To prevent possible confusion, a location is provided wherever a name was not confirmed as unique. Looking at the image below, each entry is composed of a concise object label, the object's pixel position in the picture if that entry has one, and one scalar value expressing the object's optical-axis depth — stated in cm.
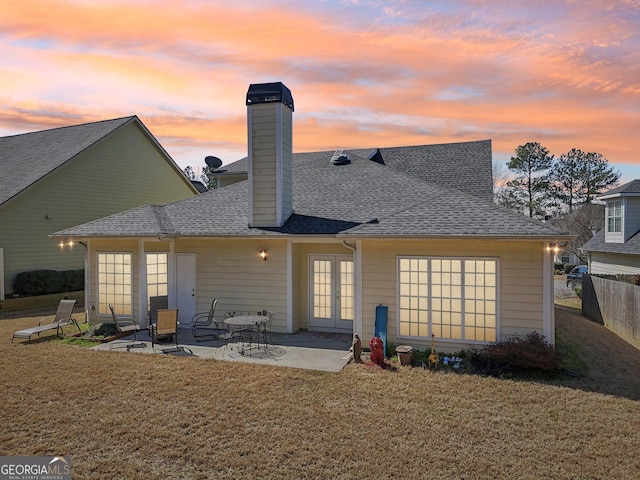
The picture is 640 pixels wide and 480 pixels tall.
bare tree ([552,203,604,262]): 3625
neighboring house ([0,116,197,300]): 1875
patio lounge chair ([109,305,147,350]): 1141
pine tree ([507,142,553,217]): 4950
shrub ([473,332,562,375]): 863
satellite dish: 2706
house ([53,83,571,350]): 959
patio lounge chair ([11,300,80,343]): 1207
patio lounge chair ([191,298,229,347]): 1226
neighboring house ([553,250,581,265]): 4656
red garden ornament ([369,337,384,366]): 930
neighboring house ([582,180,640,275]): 1966
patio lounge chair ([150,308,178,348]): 1088
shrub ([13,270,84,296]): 1828
